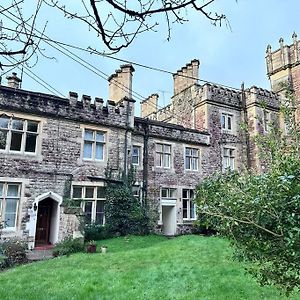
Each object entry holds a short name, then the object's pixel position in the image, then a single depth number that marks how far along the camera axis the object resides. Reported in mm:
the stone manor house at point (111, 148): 14141
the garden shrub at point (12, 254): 10766
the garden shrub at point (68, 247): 12109
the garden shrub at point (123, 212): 15690
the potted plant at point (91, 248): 11849
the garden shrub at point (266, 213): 2861
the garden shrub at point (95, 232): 14641
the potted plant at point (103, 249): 11698
